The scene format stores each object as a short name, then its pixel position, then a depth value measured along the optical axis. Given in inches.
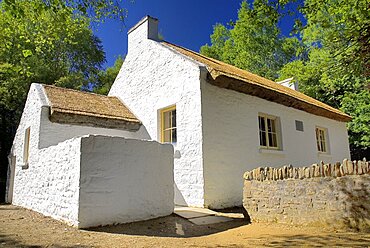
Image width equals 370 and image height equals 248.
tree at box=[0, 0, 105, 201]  254.5
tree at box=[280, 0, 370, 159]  227.4
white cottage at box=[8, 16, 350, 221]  225.1
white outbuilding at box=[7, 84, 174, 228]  214.7
